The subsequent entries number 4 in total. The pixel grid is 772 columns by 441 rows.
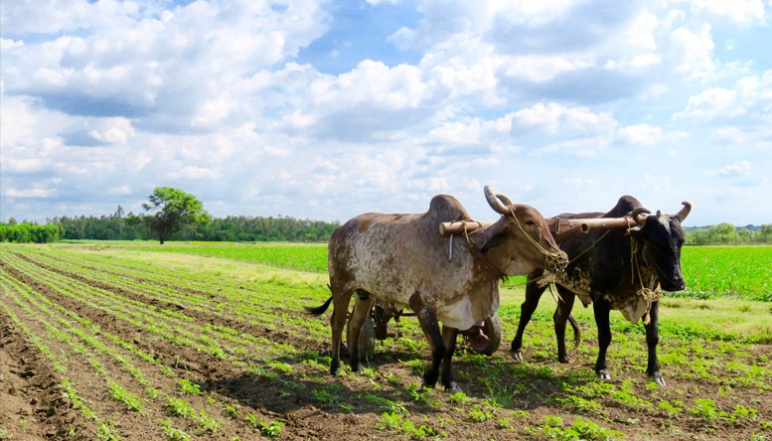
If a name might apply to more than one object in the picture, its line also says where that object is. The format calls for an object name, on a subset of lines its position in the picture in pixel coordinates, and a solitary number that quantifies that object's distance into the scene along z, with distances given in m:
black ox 8.25
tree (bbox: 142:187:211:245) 97.19
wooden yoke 7.77
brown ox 7.55
